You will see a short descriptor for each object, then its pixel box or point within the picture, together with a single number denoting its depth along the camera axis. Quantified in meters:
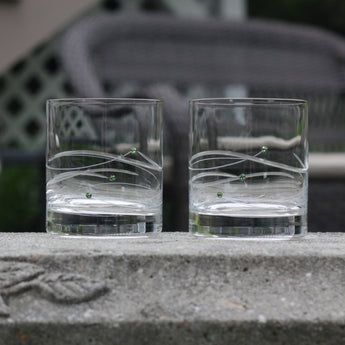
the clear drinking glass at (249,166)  1.12
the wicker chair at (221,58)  2.84
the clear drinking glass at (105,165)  1.13
